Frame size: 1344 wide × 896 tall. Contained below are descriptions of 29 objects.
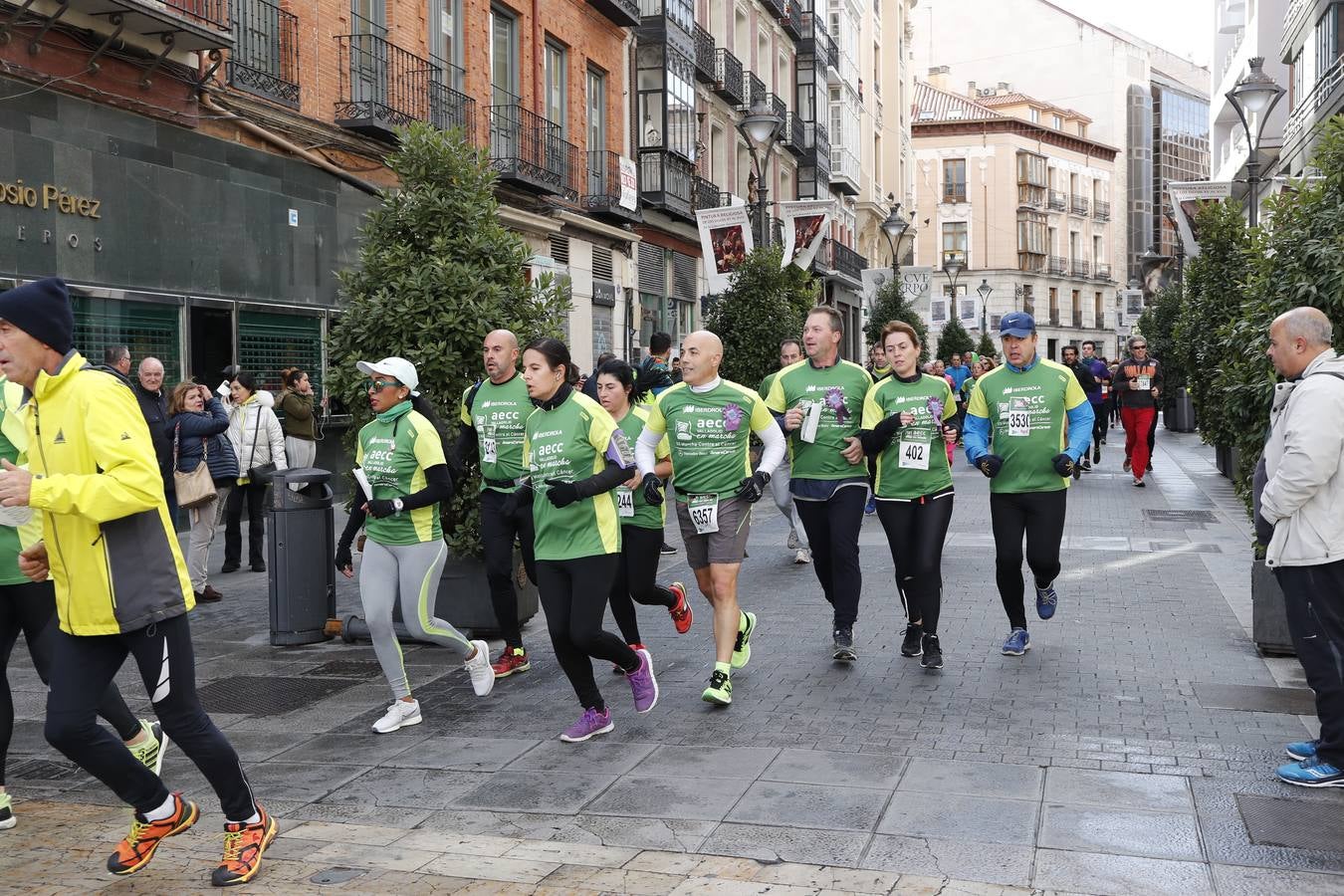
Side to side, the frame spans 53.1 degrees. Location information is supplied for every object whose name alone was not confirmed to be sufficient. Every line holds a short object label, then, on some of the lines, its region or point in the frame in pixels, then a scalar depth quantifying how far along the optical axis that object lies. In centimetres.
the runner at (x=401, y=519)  645
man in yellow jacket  423
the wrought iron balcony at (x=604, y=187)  2544
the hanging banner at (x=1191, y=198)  2422
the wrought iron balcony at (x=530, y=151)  2147
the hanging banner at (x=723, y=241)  2177
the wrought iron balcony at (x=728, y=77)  3306
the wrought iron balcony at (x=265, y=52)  1541
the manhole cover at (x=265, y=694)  696
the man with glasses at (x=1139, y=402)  1855
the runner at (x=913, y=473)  752
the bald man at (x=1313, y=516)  515
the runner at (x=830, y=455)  758
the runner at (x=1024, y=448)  772
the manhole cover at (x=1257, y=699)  640
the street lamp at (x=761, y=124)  2069
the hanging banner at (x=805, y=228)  2533
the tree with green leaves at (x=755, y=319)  2080
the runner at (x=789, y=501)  1184
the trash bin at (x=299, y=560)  847
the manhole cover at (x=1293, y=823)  457
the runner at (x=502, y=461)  739
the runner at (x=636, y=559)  731
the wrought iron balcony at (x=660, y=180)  2856
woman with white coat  1196
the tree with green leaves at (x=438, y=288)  866
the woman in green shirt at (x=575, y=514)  599
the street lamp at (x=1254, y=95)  1847
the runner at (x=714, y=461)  678
